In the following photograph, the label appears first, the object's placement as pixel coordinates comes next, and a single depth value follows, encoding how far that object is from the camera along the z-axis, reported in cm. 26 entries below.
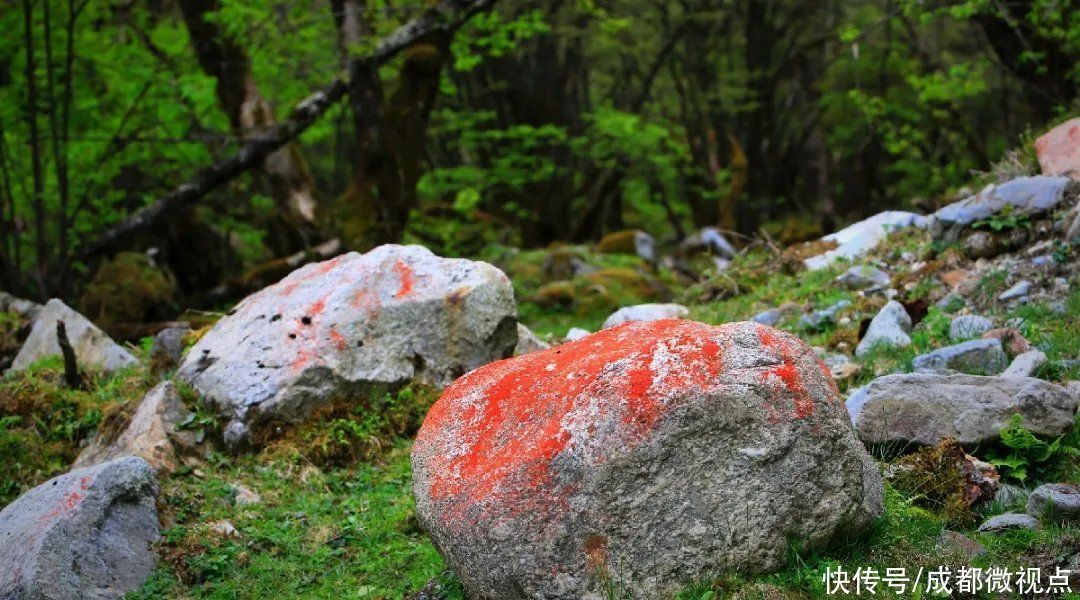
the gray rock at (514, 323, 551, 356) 752
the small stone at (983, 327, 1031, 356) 610
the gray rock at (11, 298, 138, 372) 798
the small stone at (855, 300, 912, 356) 684
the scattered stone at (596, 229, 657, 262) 1763
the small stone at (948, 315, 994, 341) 666
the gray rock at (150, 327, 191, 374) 743
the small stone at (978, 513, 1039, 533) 413
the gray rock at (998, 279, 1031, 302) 732
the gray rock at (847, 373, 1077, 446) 479
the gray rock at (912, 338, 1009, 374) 586
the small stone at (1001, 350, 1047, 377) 556
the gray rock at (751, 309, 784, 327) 855
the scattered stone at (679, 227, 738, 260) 1872
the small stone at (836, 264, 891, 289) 875
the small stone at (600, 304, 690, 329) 914
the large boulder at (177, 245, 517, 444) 629
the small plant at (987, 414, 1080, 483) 469
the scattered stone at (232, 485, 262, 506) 567
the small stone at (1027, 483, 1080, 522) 413
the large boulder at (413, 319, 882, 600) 348
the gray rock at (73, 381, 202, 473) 590
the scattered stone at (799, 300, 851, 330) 805
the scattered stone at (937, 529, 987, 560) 389
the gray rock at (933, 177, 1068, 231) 819
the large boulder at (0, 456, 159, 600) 438
